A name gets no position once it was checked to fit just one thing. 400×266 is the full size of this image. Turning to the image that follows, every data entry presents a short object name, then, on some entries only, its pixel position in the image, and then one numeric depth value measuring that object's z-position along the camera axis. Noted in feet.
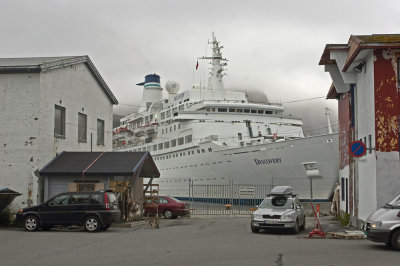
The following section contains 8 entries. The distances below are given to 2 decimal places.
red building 48.21
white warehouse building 65.05
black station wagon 53.78
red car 80.38
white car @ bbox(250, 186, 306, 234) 52.21
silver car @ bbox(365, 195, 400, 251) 37.63
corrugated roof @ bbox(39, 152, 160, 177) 65.16
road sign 48.01
